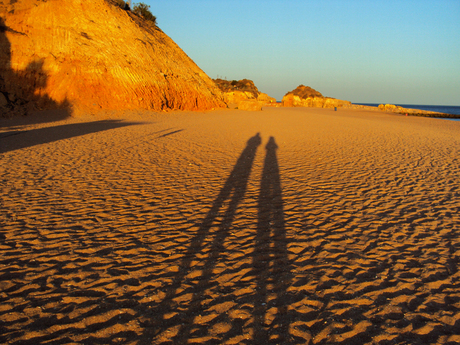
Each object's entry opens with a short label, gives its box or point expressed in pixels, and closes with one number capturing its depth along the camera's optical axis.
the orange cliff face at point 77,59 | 18.75
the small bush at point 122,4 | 25.05
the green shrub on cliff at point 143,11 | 30.50
